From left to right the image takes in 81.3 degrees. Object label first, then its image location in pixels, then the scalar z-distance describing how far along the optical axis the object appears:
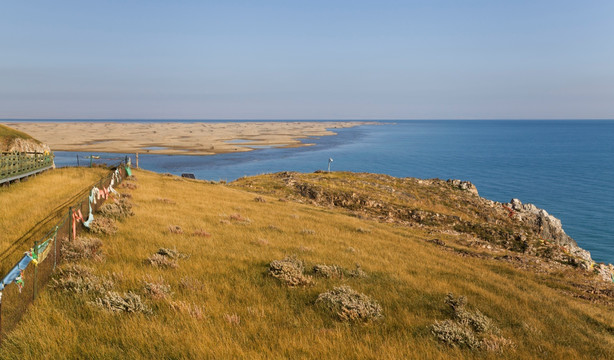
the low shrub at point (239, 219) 18.17
